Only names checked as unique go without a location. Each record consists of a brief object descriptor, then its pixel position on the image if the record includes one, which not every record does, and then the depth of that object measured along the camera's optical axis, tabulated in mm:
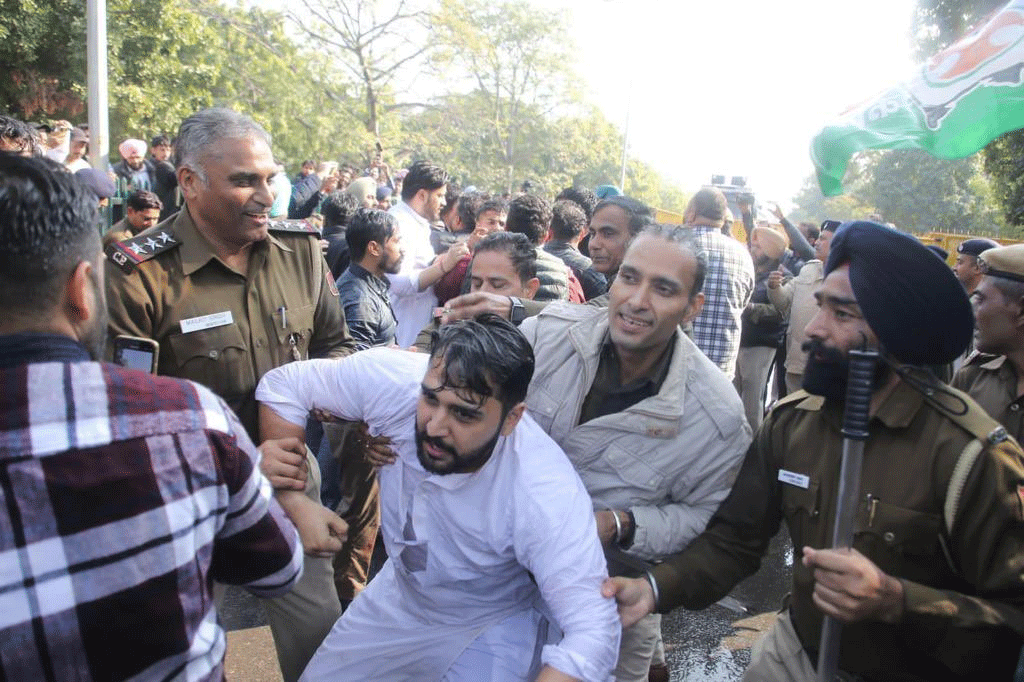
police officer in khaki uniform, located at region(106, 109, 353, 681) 2553
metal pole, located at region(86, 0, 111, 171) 7723
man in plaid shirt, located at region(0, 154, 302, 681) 1084
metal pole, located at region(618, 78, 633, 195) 30025
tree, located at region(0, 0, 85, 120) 13602
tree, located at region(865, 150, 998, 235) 37406
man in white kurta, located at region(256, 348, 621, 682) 2006
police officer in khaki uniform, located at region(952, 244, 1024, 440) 2893
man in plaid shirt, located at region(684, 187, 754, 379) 4863
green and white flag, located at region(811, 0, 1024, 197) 3529
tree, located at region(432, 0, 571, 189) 34969
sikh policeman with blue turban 1751
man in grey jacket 2369
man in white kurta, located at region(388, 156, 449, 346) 5613
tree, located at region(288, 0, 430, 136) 23697
